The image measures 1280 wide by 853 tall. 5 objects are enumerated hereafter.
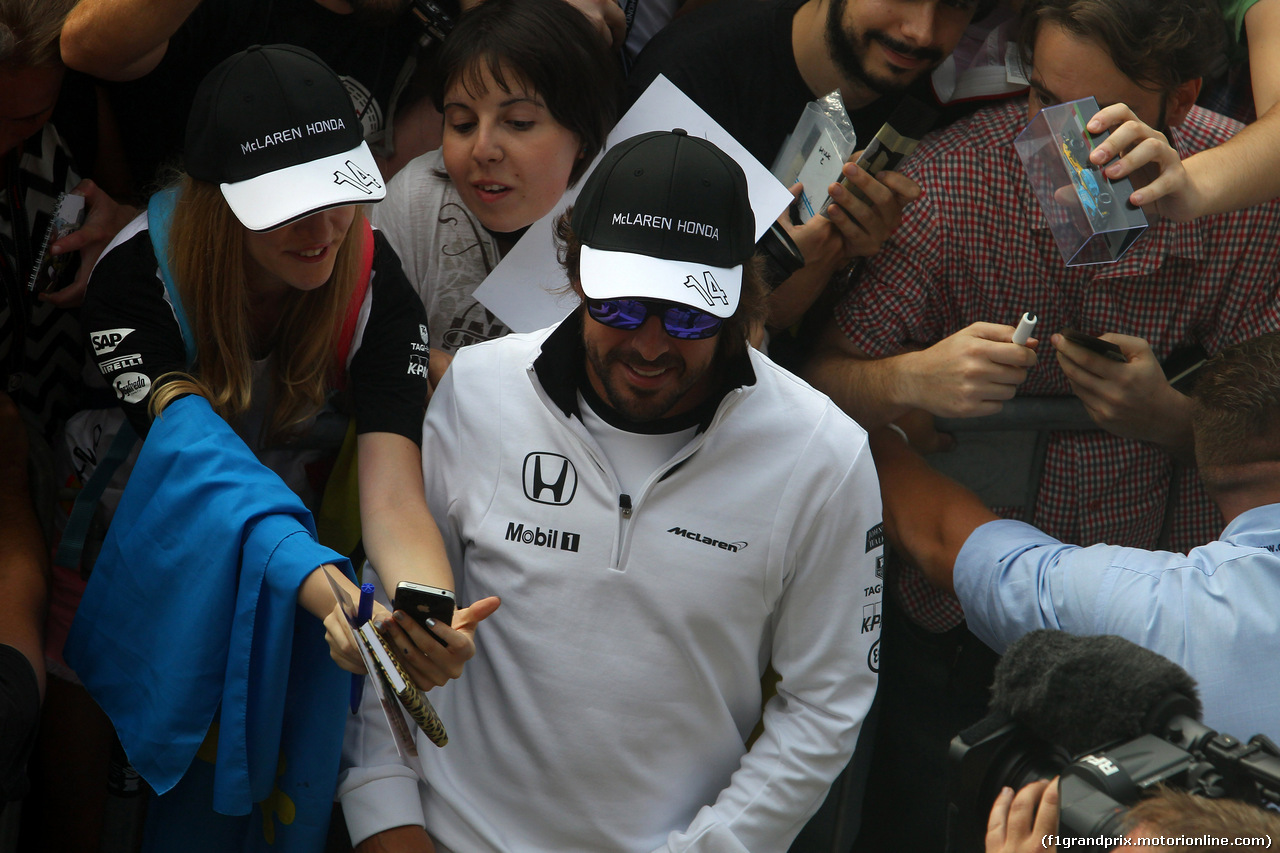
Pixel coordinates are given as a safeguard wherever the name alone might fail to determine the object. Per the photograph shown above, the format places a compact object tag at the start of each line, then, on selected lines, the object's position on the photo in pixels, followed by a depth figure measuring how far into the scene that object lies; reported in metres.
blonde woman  4.41
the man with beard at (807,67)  6.14
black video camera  3.56
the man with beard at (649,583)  4.93
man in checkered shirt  5.83
